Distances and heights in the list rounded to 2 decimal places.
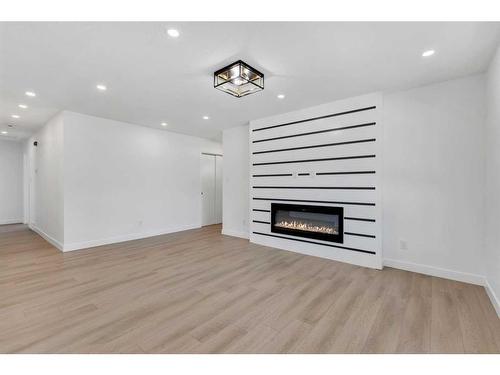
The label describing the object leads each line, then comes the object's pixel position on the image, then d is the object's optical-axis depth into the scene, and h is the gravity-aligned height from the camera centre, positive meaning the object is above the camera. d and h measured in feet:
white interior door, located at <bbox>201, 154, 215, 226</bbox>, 22.93 -0.30
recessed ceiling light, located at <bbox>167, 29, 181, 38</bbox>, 6.69 +4.85
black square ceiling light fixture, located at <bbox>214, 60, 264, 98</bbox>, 8.55 +4.65
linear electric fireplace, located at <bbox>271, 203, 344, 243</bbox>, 12.51 -2.20
